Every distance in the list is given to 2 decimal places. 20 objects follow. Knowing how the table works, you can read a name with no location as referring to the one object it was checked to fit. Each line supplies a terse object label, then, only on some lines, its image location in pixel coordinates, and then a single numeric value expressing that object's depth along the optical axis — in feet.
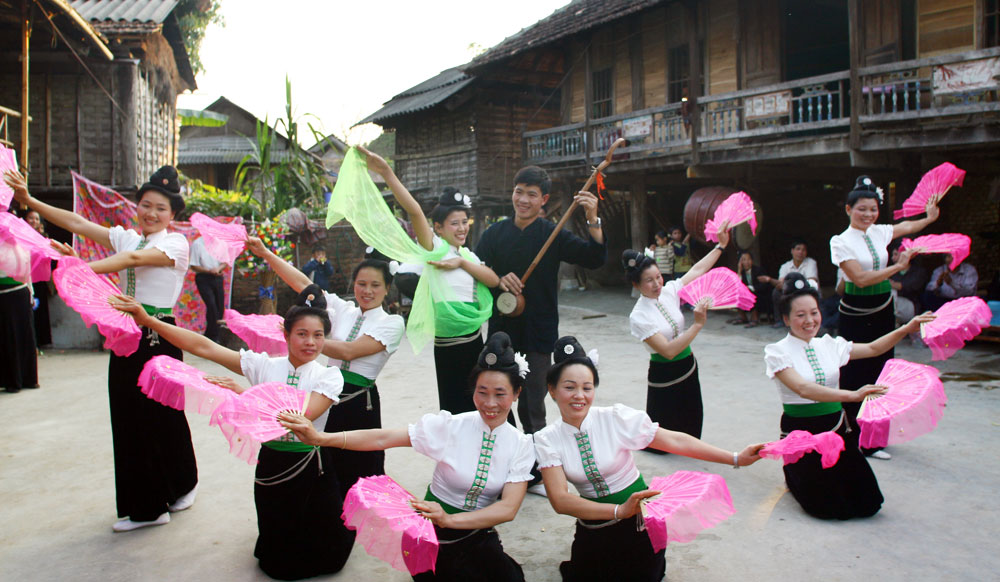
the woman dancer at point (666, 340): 14.42
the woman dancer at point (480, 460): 8.69
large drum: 36.04
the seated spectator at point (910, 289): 27.81
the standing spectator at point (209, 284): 28.55
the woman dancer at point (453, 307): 12.40
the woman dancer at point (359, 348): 11.29
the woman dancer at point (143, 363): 11.45
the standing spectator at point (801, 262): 30.25
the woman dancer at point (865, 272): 14.70
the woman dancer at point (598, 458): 8.88
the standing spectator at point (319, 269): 36.78
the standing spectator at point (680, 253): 41.09
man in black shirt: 13.07
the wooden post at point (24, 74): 25.55
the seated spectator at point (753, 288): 35.04
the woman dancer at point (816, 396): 11.30
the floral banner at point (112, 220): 26.05
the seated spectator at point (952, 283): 26.86
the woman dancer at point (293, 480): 9.74
